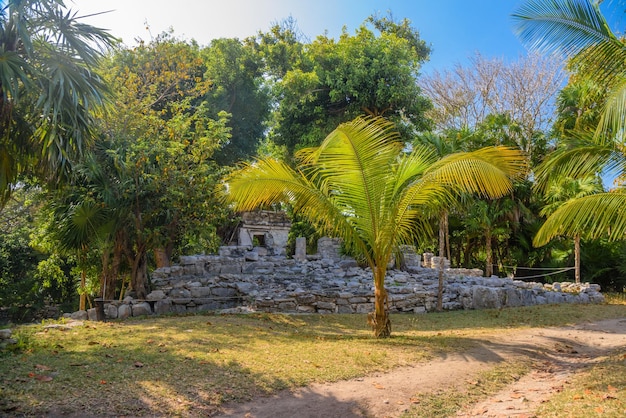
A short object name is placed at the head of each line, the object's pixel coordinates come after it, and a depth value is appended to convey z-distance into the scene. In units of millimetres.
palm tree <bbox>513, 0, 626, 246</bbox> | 7242
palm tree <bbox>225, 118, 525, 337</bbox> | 7914
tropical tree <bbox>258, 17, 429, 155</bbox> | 20031
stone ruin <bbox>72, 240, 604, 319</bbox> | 11992
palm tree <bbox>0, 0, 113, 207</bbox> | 6980
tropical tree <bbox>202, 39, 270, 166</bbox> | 22617
